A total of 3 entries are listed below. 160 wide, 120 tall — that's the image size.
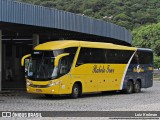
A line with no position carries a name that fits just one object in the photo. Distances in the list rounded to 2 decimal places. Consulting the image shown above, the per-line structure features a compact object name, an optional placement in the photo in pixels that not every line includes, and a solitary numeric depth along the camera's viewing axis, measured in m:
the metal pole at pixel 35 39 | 30.27
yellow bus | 21.77
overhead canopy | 22.40
